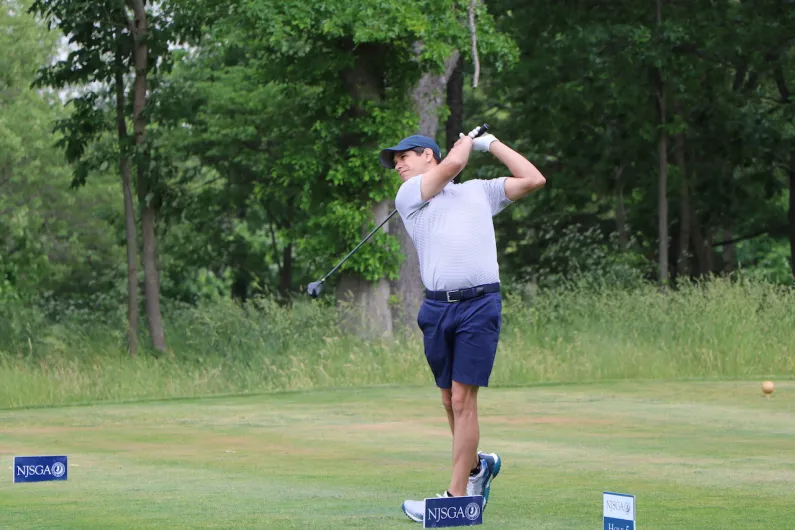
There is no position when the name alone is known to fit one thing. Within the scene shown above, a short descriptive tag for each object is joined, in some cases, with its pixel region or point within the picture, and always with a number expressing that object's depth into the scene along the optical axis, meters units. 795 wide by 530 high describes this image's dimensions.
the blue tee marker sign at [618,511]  8.91
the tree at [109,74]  39.03
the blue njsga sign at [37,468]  14.39
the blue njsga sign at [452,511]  11.12
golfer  12.27
